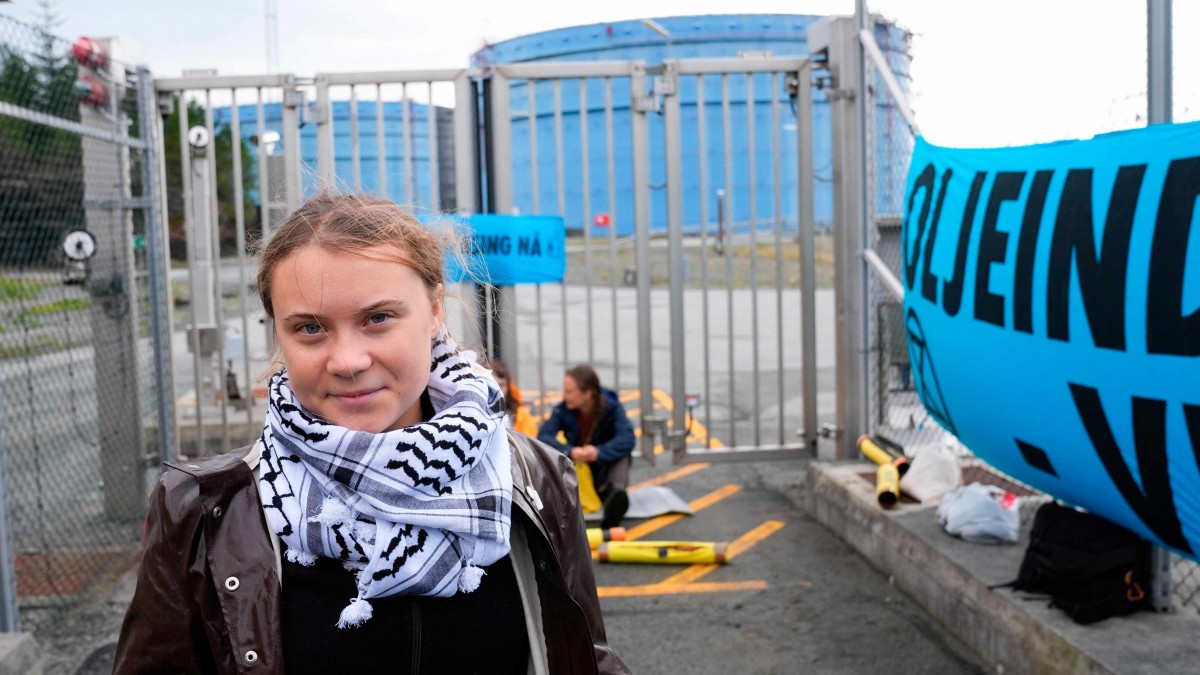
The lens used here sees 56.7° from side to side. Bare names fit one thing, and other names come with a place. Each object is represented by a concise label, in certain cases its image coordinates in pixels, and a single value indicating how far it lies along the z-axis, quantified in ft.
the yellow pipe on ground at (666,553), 18.89
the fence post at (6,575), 13.21
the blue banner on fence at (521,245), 22.99
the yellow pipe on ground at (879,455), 19.56
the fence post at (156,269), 20.88
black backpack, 12.67
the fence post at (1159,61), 11.53
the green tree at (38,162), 16.07
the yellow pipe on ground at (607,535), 20.01
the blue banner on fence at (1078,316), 10.07
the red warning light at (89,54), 19.15
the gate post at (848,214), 22.49
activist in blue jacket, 21.86
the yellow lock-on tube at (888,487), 18.16
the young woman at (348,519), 5.31
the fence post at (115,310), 20.06
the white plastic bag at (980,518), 15.71
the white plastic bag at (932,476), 18.37
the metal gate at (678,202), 22.88
